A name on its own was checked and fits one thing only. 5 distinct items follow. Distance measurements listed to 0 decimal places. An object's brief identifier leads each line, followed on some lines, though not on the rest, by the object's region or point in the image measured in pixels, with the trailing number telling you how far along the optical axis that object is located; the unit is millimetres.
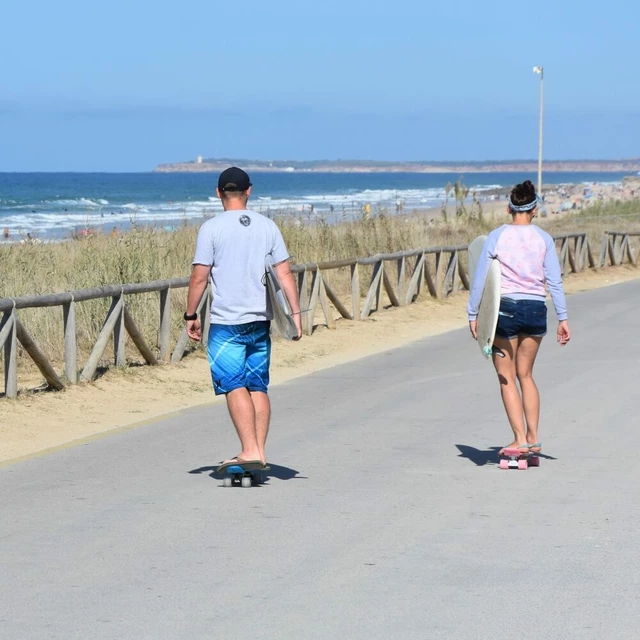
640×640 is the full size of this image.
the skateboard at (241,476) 15141
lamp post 92975
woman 16187
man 14898
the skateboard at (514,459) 16219
